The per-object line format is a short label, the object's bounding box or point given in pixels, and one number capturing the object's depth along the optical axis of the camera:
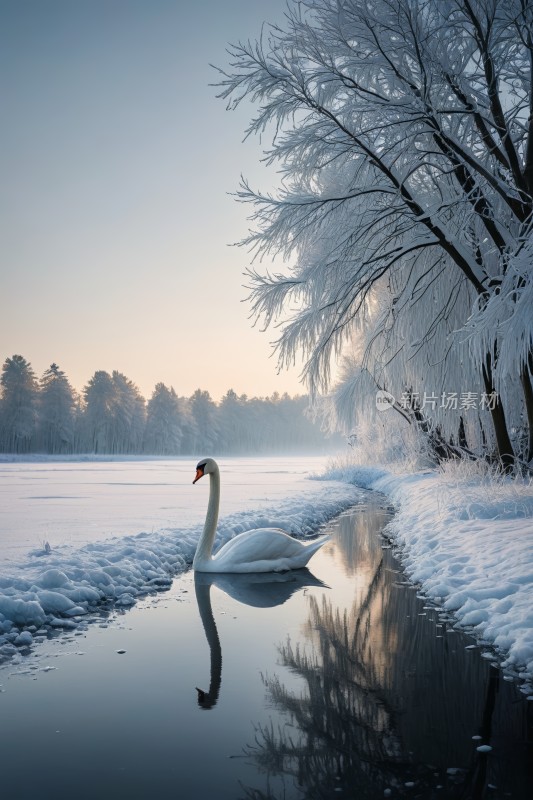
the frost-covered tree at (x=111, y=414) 83.00
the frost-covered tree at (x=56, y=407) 75.88
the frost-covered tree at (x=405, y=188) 7.68
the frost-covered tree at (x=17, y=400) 71.12
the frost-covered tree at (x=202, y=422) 103.75
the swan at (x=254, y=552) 7.66
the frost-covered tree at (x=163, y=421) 90.06
